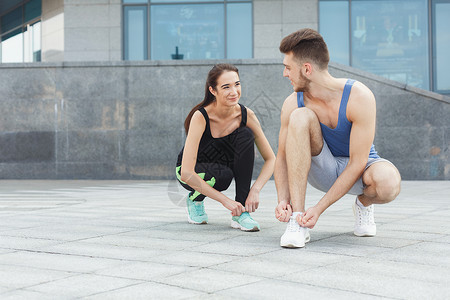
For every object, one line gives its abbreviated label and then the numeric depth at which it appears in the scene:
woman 4.09
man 3.34
